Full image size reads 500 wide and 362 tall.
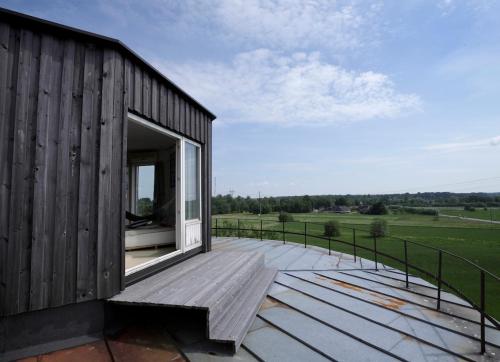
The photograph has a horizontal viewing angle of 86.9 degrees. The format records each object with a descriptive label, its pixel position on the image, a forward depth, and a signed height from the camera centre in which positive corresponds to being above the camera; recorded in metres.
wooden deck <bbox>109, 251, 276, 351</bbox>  2.20 -0.93
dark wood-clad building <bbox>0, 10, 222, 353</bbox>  2.03 +0.26
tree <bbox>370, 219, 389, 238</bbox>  46.63 -5.67
